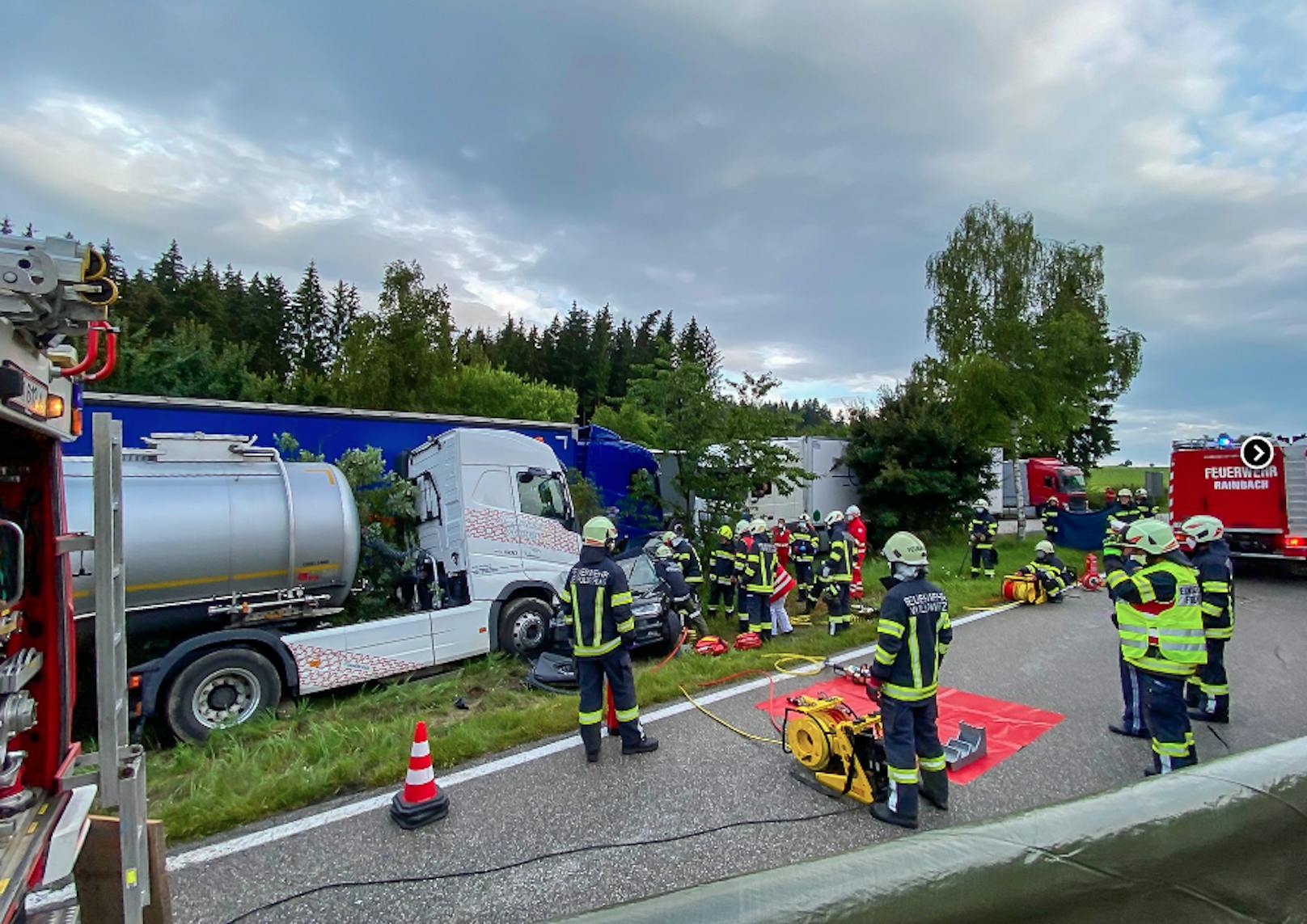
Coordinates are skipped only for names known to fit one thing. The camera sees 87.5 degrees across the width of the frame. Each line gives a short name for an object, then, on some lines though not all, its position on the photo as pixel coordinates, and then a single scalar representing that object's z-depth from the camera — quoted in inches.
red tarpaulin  201.8
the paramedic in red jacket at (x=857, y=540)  449.1
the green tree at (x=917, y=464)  770.8
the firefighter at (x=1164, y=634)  169.0
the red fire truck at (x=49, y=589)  80.0
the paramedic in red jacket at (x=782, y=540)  490.0
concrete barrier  43.1
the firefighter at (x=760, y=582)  362.3
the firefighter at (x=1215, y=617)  220.5
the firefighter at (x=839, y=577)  366.9
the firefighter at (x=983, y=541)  527.8
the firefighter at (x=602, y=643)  202.2
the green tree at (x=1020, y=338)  721.0
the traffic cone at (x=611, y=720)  218.1
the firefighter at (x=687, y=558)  410.6
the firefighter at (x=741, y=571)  370.6
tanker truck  235.8
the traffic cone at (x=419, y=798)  158.9
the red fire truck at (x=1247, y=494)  482.3
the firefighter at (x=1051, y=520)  655.8
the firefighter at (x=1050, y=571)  430.6
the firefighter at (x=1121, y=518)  321.1
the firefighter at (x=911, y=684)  161.6
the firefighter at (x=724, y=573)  417.1
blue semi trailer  330.6
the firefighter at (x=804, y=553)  481.7
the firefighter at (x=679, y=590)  337.1
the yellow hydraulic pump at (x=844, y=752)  171.6
